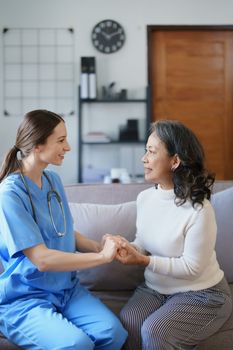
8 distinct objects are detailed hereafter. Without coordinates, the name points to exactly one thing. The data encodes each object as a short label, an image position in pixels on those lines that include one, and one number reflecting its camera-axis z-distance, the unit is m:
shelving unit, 4.18
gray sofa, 1.84
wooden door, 4.32
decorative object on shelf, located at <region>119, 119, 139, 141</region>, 4.22
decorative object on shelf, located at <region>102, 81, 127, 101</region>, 4.20
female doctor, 1.38
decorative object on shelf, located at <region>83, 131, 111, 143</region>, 4.13
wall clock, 4.23
